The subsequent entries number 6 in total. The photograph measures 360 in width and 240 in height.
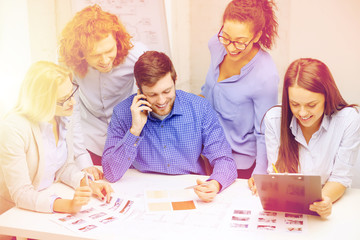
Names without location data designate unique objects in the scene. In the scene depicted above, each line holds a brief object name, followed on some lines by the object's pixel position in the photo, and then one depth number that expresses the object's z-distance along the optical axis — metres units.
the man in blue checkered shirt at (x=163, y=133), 1.99
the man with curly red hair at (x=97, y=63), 2.10
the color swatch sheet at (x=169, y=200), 1.71
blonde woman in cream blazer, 1.70
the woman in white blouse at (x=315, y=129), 1.72
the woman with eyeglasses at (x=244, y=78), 2.00
